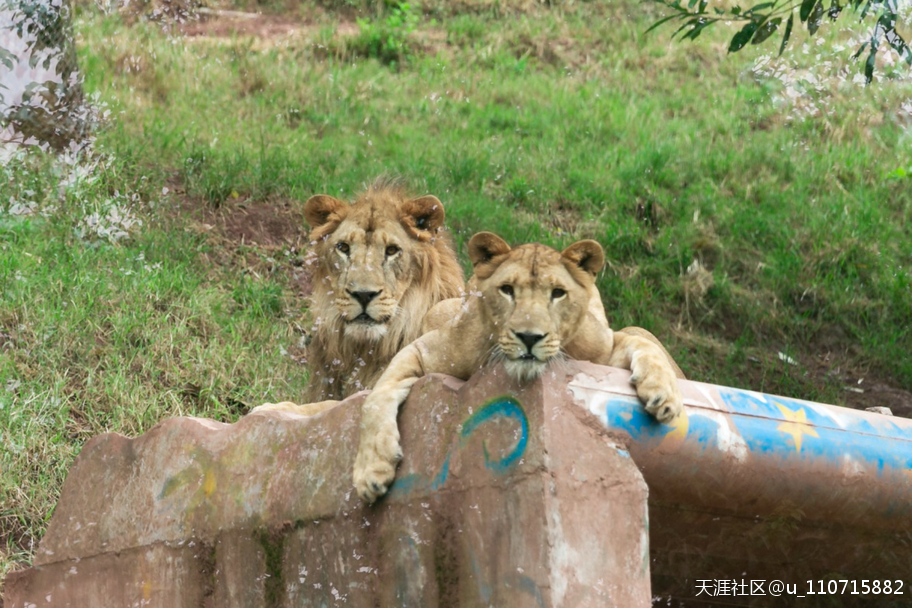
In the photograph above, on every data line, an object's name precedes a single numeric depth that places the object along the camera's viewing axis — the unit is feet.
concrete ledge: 18.11
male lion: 31.24
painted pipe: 19.92
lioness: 19.84
